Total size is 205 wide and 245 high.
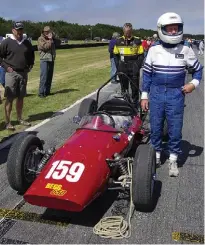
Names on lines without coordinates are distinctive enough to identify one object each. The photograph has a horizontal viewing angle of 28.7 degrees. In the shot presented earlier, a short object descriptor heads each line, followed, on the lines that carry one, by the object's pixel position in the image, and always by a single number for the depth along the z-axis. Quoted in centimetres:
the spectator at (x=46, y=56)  1189
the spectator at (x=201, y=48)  4138
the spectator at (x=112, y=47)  1553
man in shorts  798
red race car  396
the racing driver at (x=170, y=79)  517
